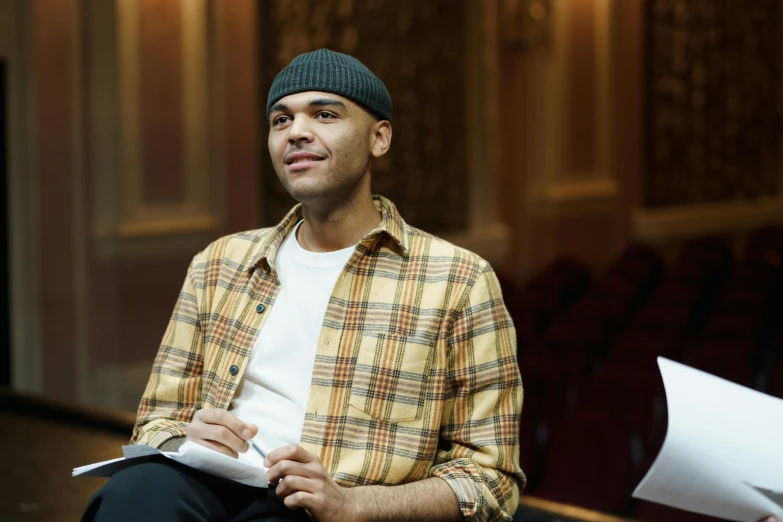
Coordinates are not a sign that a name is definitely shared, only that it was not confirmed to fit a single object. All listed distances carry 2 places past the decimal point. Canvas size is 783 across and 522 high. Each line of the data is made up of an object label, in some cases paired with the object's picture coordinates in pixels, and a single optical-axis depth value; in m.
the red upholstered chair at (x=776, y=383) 5.32
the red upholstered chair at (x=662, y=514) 4.62
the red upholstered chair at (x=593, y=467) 4.67
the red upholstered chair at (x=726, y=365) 5.71
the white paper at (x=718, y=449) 2.52
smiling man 2.87
